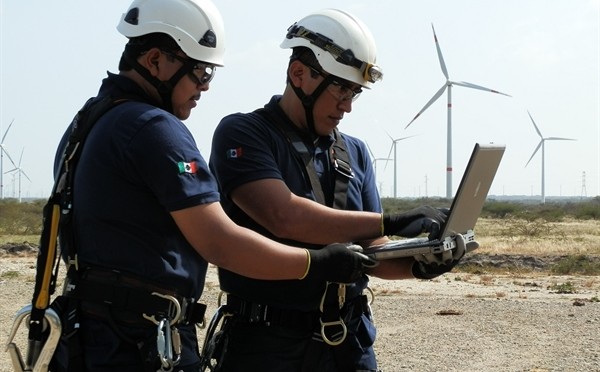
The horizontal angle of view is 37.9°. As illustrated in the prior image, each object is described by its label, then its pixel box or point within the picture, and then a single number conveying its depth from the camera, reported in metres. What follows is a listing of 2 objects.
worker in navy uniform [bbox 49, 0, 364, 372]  3.12
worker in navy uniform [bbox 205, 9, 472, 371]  3.84
